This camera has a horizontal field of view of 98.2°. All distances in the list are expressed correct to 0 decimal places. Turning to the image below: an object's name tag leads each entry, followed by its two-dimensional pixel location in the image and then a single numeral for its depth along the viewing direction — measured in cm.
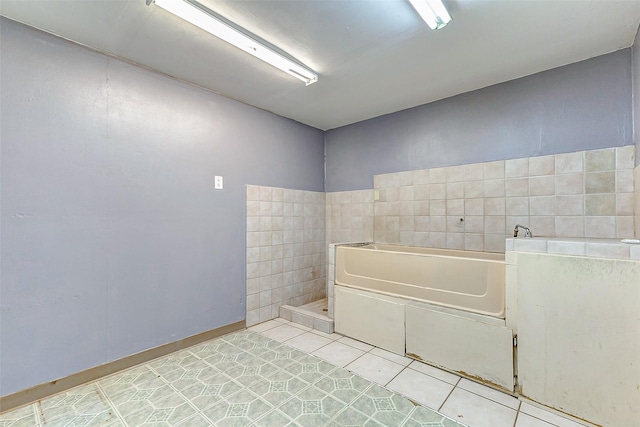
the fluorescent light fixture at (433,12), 149
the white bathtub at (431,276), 191
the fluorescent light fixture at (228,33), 151
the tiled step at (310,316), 273
